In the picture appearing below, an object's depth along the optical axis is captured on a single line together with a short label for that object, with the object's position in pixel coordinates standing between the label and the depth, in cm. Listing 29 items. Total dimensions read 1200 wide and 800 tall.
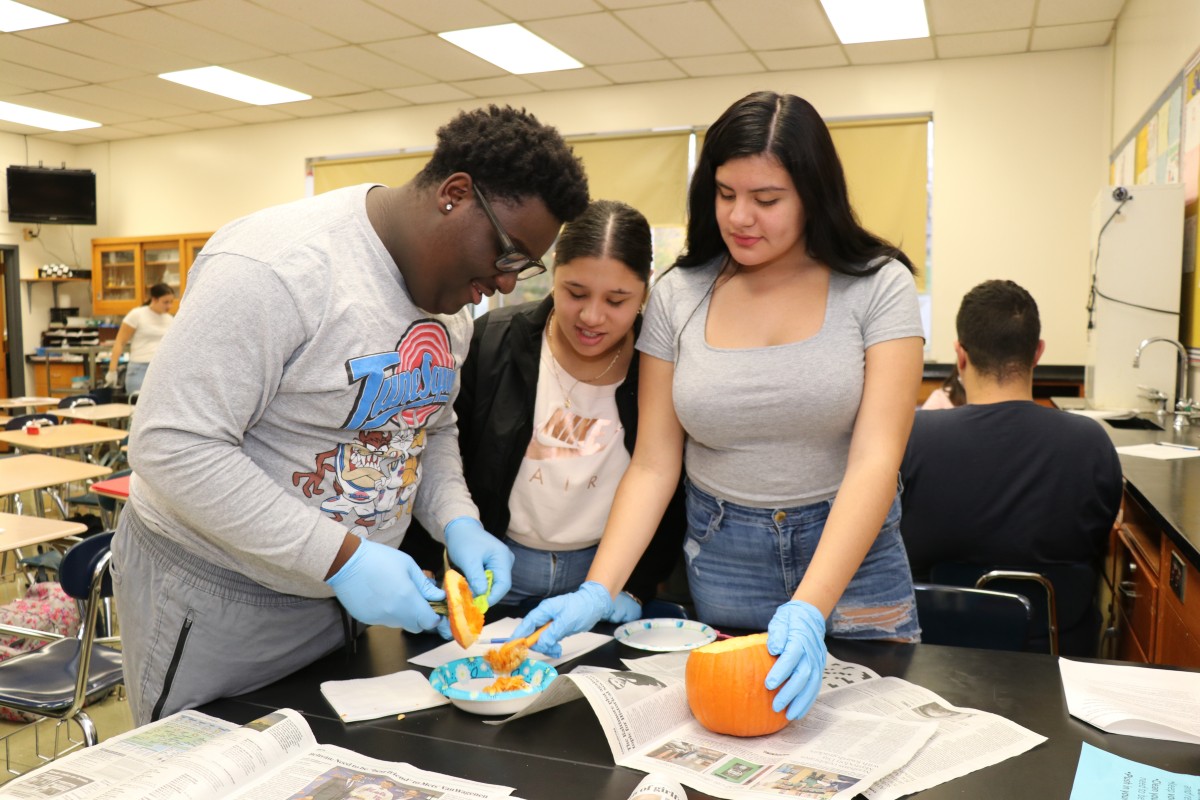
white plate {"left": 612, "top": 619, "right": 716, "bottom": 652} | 135
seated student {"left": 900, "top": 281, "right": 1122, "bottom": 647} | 212
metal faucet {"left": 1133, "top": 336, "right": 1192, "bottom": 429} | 345
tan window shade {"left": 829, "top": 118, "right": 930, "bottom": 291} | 601
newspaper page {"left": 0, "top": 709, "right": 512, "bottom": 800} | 92
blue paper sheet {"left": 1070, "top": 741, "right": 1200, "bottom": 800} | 90
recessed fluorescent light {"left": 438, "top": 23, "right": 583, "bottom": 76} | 536
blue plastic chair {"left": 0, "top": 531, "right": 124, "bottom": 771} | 210
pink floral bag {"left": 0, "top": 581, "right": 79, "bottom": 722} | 285
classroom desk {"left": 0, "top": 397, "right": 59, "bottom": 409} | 644
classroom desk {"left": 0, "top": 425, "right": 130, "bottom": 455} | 457
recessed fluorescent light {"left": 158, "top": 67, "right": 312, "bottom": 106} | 633
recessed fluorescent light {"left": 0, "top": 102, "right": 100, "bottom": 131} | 743
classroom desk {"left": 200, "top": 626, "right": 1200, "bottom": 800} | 95
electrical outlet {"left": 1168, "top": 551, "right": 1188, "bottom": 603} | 184
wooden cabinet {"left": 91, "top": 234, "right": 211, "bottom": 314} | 837
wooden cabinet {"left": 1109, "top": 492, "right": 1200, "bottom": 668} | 182
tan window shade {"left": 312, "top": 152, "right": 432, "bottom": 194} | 738
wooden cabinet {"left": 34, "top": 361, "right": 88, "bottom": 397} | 863
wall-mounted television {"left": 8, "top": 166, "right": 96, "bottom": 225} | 834
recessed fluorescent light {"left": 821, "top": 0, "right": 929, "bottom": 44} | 492
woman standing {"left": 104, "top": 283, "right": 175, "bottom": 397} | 721
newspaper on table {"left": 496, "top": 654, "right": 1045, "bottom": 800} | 95
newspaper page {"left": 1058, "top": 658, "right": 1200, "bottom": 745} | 104
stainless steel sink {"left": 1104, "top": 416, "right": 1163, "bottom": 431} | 335
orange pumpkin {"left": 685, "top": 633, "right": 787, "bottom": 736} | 105
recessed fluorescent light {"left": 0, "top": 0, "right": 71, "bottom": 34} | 498
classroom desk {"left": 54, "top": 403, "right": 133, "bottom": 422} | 555
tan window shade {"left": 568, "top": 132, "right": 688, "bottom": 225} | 658
